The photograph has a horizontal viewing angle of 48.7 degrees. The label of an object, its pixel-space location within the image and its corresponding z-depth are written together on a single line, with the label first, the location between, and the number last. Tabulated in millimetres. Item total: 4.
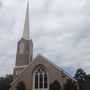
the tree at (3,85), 22840
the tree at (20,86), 14975
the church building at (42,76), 15081
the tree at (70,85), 14187
